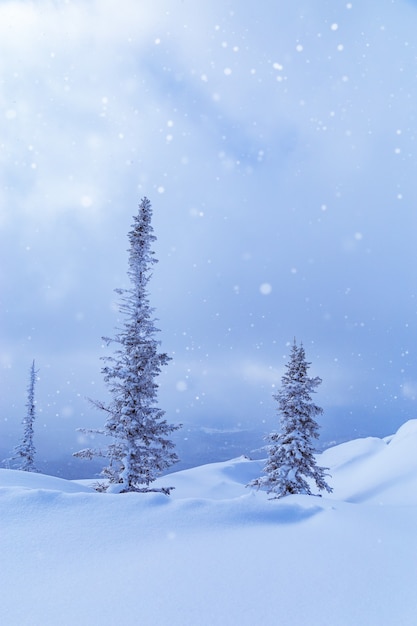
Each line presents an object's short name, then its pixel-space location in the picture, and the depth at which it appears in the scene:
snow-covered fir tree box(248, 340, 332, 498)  20.06
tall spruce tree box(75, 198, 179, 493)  16.33
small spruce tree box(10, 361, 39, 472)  36.03
